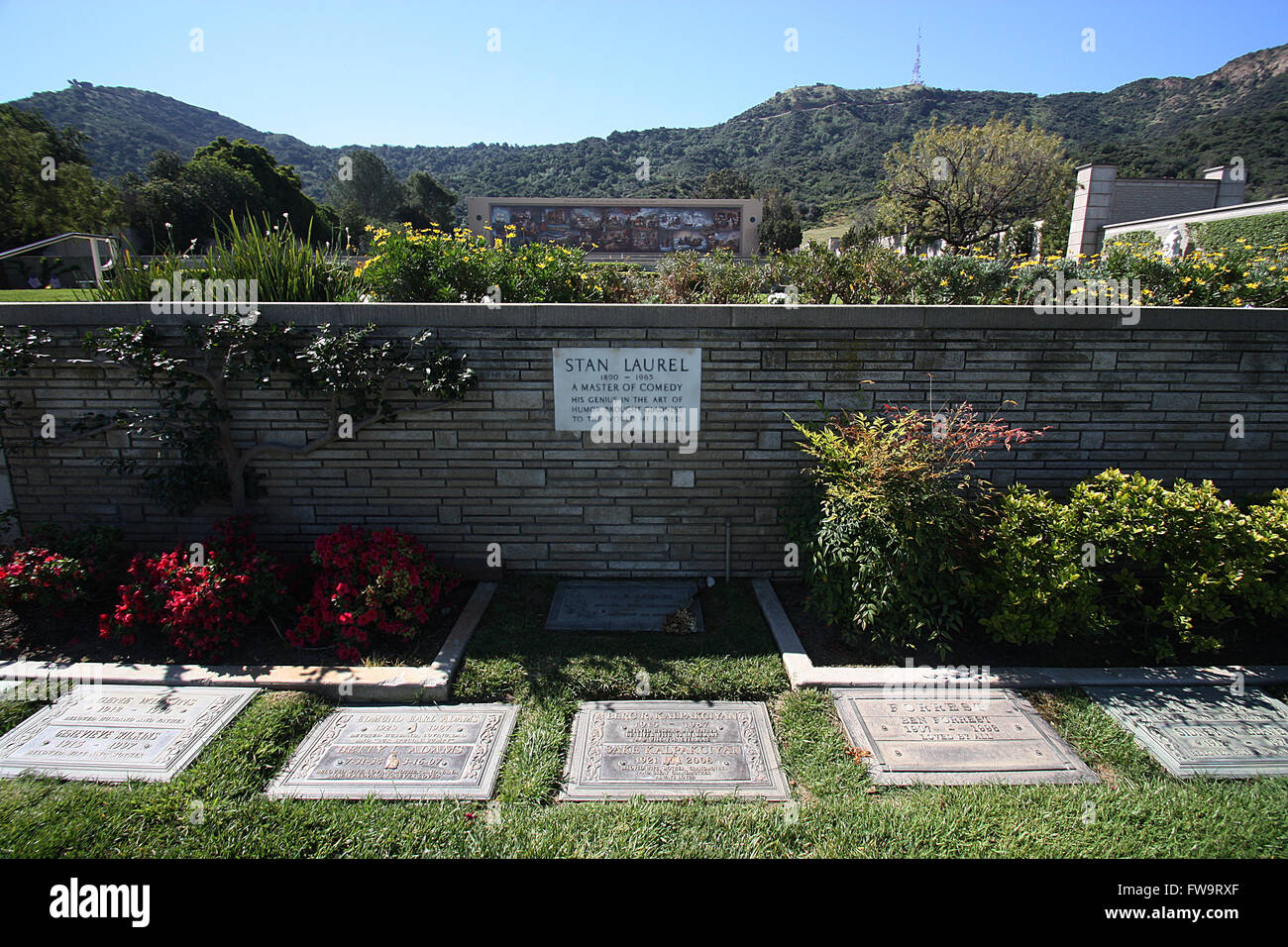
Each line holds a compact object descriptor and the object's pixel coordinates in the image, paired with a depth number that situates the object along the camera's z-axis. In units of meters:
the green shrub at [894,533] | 3.88
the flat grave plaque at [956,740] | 3.12
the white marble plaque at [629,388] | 4.71
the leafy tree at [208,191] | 34.31
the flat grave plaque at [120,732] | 3.15
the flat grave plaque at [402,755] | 3.00
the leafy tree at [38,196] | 25.47
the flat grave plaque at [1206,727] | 3.15
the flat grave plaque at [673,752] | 3.01
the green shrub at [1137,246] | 6.05
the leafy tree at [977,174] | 26.44
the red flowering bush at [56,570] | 4.16
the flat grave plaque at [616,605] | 4.44
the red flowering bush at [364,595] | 4.07
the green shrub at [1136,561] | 3.90
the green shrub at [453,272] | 5.31
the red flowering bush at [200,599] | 4.00
